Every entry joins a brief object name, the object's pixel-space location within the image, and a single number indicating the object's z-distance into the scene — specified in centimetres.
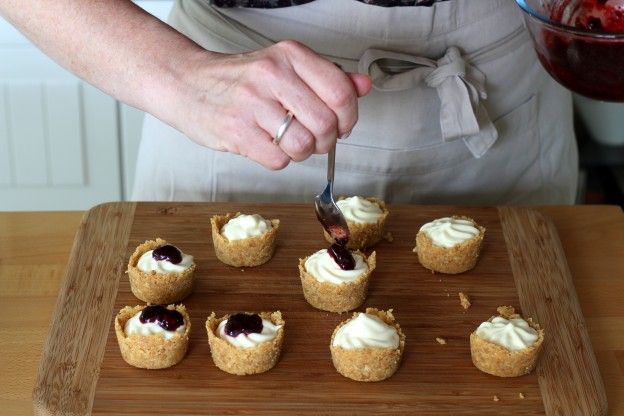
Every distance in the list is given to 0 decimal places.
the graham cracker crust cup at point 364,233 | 168
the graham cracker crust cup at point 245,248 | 162
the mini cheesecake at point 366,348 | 139
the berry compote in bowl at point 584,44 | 125
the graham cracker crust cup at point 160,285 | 154
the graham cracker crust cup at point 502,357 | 141
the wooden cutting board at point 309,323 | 138
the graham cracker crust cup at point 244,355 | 140
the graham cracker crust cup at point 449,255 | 163
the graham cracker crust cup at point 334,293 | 153
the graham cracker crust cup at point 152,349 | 140
